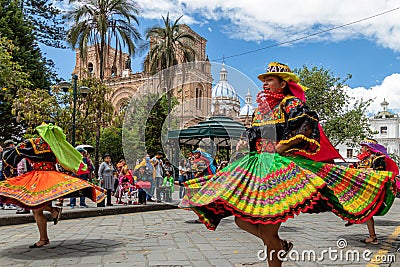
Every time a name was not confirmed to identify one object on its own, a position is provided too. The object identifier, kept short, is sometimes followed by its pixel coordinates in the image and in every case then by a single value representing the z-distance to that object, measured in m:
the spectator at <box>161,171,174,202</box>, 7.80
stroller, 12.76
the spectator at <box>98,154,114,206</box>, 12.10
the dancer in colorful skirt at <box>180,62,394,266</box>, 3.26
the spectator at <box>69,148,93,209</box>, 10.99
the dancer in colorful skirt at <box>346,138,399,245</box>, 7.12
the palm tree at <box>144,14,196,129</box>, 22.06
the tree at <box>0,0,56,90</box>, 26.01
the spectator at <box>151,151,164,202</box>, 8.46
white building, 66.25
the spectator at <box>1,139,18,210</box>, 8.89
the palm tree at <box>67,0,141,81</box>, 21.00
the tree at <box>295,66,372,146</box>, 27.73
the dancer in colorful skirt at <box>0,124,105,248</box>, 5.35
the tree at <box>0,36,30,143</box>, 17.86
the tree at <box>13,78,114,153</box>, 20.47
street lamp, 15.71
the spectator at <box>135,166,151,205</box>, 5.61
